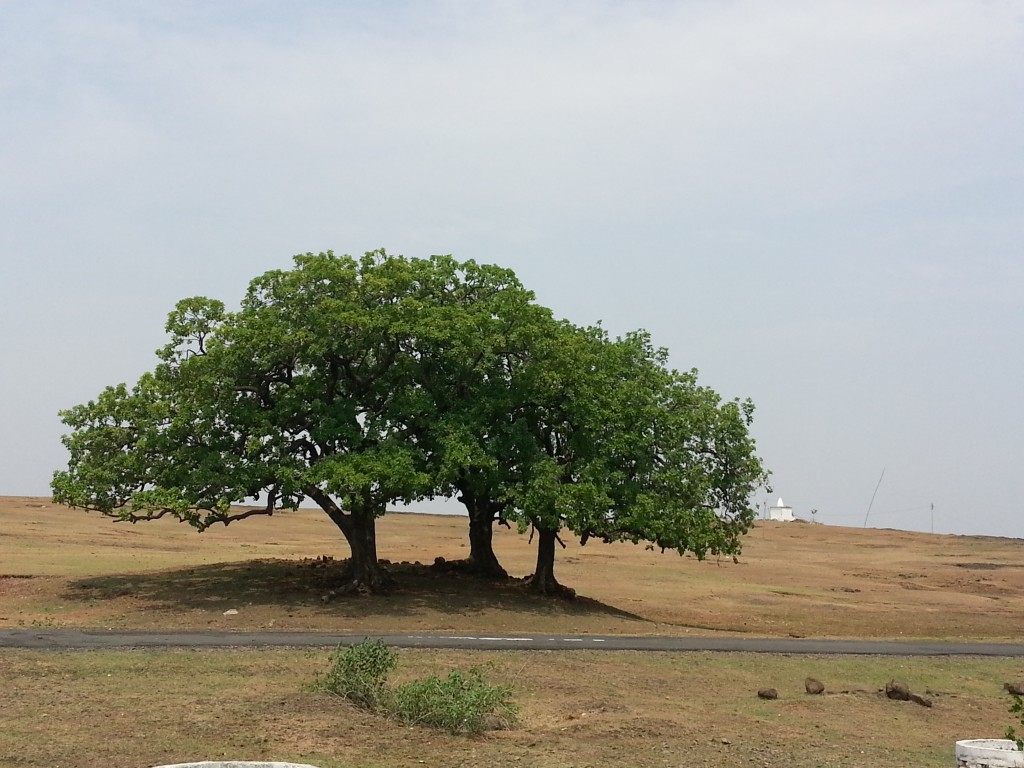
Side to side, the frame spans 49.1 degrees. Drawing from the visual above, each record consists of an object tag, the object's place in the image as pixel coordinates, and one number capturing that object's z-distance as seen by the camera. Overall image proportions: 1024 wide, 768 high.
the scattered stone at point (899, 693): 19.44
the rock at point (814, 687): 19.59
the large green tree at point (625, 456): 31.16
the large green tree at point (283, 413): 30.25
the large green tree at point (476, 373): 30.78
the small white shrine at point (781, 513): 123.47
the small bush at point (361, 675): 15.81
